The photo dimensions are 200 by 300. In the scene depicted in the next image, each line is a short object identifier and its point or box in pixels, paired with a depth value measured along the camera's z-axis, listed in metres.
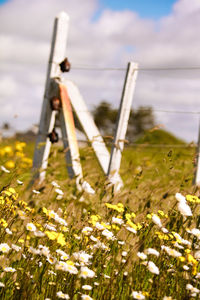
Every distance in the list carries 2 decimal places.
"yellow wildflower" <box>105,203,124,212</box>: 5.78
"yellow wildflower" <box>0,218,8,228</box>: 5.00
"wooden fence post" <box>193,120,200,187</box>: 9.90
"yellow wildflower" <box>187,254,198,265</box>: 4.26
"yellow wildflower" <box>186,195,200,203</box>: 6.03
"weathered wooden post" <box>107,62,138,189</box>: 10.20
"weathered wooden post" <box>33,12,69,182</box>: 11.48
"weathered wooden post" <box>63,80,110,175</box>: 10.66
